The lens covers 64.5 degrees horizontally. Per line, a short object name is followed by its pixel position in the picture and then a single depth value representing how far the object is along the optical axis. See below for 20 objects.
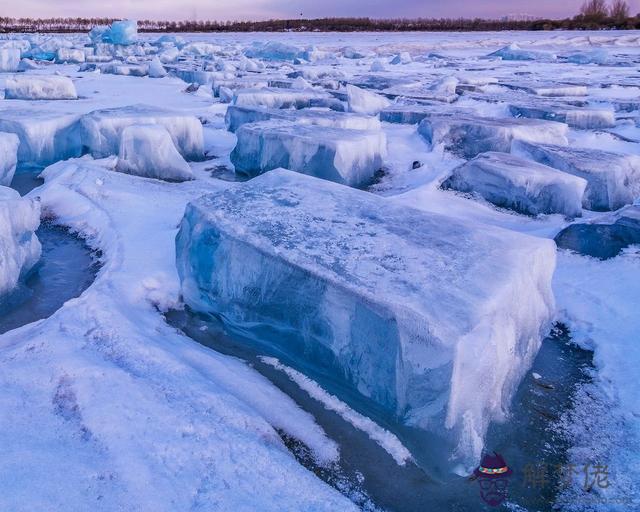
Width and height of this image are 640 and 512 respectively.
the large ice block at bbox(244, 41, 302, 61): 18.44
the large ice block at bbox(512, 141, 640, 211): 3.63
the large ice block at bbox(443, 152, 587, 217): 3.43
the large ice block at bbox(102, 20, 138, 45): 20.58
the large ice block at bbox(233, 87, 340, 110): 6.41
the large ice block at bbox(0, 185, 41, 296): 2.36
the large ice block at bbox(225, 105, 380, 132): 4.81
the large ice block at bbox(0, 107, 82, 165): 4.34
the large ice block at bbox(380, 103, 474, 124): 6.01
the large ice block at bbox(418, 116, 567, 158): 4.71
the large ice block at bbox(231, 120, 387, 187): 3.85
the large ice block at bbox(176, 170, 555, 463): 1.51
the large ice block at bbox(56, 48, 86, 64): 16.12
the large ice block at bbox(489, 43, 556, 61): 18.16
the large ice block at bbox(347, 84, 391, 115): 6.73
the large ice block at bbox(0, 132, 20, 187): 3.66
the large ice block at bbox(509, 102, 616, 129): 5.88
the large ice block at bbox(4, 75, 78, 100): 7.29
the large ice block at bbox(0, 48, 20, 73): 11.97
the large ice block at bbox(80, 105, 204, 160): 4.41
